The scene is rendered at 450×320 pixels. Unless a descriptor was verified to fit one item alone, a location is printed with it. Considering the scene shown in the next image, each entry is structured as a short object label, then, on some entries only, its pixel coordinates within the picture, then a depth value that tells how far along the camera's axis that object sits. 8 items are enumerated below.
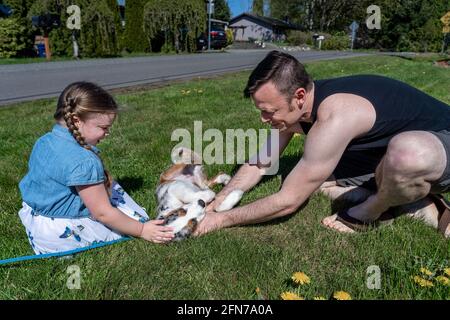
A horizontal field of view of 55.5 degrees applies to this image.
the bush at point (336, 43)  39.75
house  57.12
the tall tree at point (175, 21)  24.34
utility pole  31.93
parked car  32.16
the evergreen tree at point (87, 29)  18.73
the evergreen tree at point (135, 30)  24.81
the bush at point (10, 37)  18.63
